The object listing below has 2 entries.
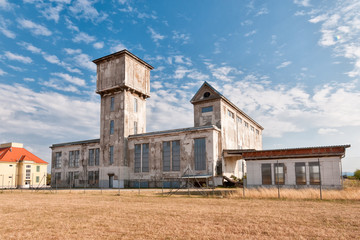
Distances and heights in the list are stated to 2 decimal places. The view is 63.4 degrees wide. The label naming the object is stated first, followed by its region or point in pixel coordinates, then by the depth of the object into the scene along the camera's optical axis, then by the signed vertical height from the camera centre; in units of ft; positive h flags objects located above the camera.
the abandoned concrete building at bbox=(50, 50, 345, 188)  144.66 +7.89
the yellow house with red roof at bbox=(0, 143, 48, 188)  207.97 -5.90
